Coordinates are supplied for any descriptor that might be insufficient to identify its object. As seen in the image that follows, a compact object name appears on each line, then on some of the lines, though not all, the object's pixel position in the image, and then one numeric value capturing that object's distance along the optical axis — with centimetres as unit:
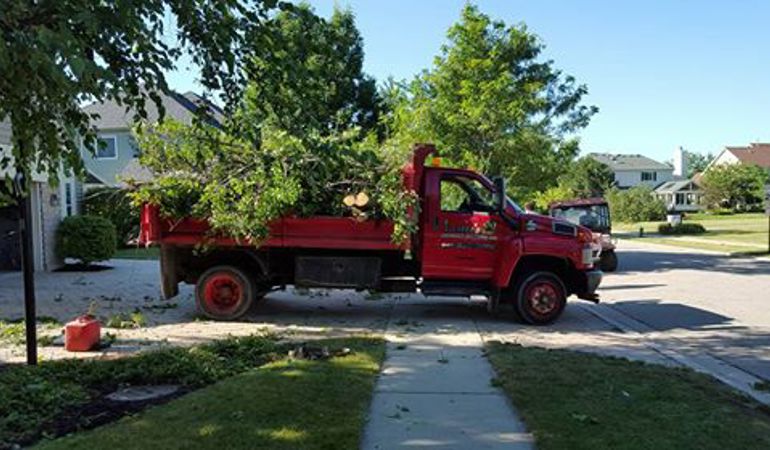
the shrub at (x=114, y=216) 2205
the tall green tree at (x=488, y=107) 2297
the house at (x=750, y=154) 9312
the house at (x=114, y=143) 3969
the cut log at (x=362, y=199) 1070
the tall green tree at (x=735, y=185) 7431
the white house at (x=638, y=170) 11294
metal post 722
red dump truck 1101
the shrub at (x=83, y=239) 1895
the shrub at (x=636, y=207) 6550
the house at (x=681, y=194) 9538
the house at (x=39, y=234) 1816
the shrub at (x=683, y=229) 4444
